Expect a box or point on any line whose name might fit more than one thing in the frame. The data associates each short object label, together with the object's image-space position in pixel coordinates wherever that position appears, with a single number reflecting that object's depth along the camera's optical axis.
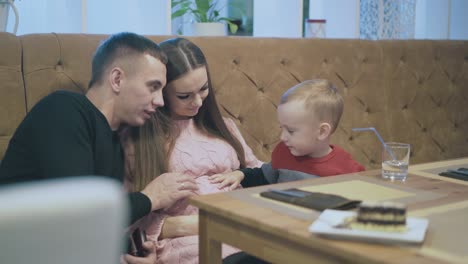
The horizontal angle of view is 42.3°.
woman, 1.81
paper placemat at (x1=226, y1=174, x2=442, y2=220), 1.29
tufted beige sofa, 1.92
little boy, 1.82
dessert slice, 1.07
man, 1.51
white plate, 1.03
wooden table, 1.02
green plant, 2.71
